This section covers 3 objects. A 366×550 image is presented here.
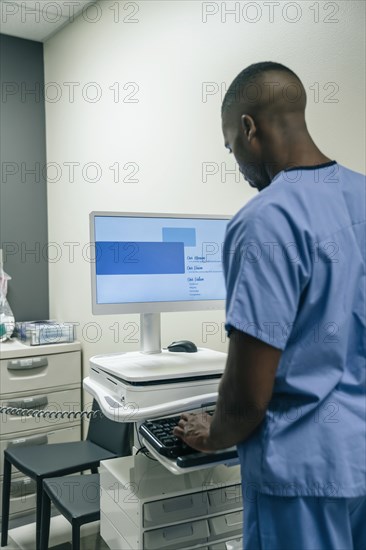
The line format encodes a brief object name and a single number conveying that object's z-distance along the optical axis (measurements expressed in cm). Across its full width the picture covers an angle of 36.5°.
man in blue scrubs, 88
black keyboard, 113
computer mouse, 171
